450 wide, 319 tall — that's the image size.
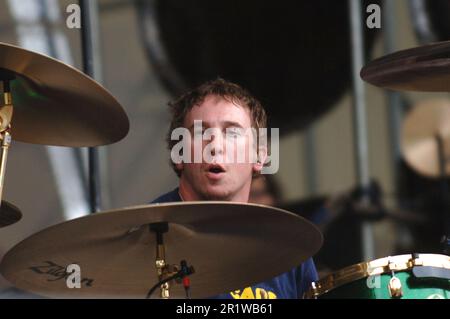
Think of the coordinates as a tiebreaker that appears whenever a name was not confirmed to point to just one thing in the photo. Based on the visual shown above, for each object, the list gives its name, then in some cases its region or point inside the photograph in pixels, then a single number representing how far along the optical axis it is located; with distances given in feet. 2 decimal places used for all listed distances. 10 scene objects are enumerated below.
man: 14.93
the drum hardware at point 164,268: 13.76
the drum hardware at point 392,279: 14.65
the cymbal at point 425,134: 26.74
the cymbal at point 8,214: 14.77
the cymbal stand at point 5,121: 14.03
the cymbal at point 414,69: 14.64
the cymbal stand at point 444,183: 26.06
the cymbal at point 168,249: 13.33
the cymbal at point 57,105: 13.80
